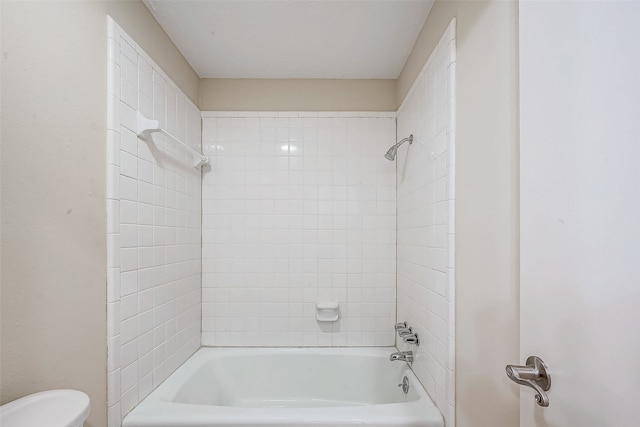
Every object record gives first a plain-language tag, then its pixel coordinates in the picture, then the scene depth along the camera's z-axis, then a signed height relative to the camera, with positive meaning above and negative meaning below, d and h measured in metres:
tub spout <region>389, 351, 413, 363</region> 1.83 -0.77
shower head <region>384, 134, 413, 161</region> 1.96 +0.44
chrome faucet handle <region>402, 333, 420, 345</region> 1.71 -0.63
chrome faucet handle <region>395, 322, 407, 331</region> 1.89 -0.62
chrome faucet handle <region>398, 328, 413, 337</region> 1.81 -0.63
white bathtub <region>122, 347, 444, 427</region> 1.94 -1.02
